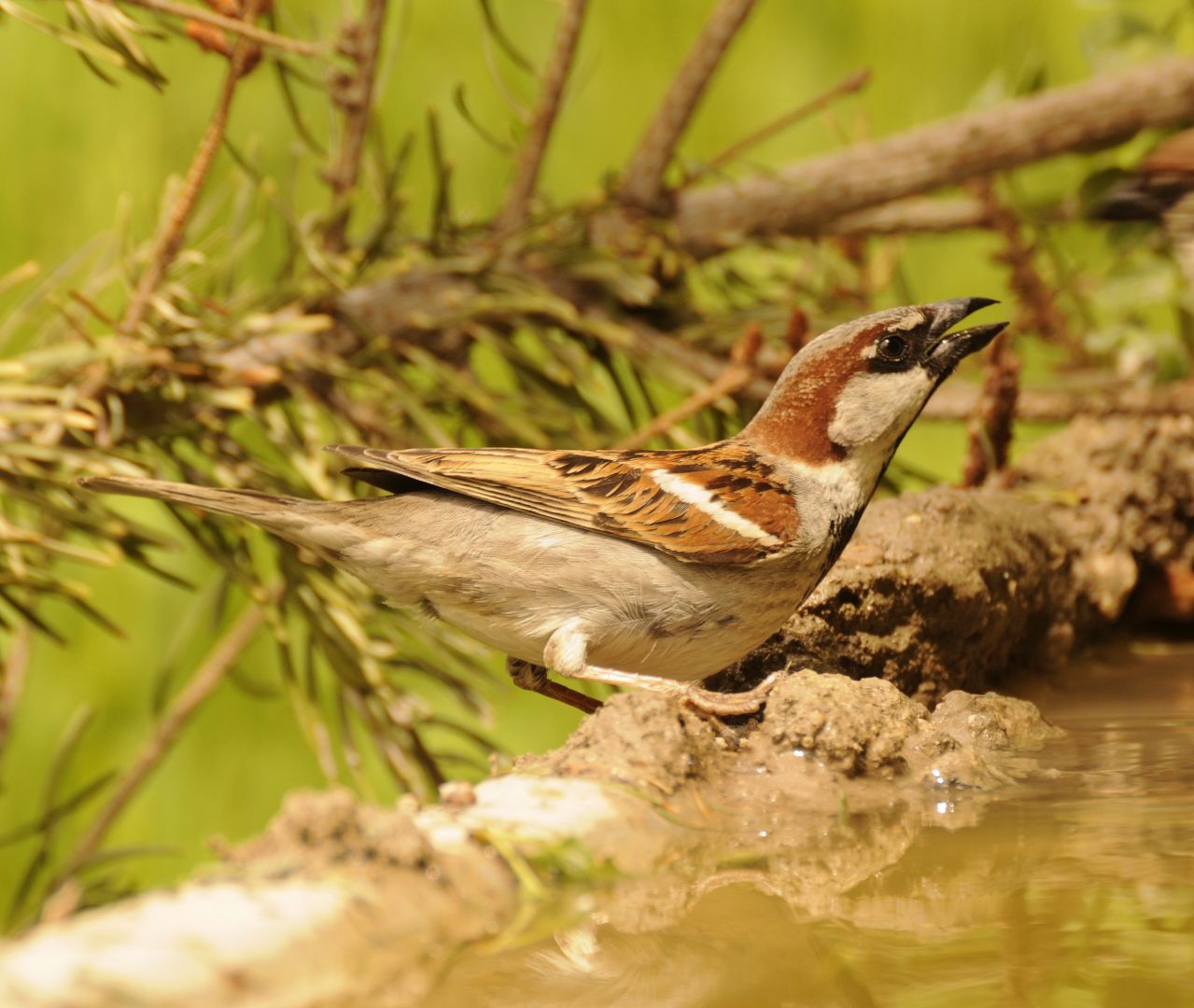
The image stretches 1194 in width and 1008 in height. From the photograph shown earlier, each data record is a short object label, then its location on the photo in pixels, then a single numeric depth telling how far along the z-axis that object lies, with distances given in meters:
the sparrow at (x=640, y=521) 3.75
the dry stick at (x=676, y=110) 4.87
